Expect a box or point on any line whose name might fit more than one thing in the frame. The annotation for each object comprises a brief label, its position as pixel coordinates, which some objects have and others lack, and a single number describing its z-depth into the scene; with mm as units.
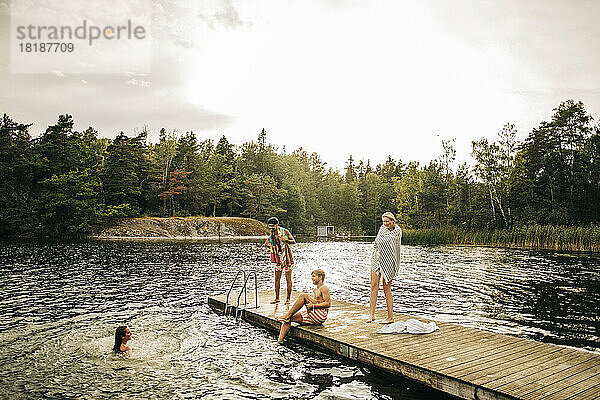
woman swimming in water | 8523
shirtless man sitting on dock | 9367
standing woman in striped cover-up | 8833
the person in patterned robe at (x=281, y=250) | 11492
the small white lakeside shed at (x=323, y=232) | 80625
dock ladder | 11898
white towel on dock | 8516
